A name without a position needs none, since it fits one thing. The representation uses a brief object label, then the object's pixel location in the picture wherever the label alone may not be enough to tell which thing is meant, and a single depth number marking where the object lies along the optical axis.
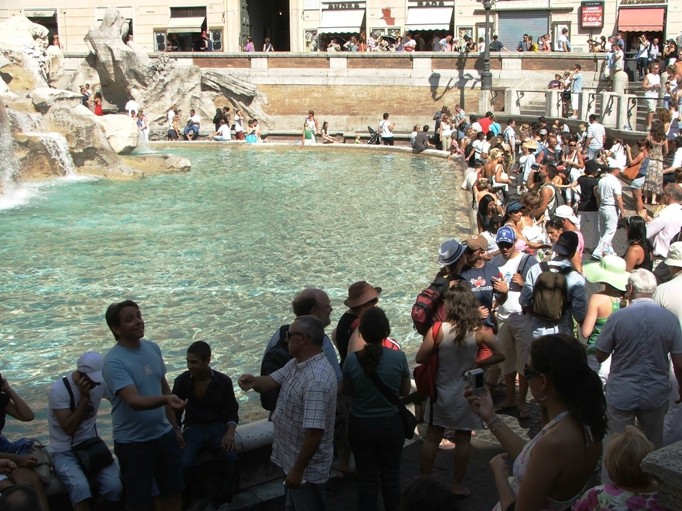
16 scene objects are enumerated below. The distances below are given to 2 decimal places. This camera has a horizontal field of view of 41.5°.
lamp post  29.19
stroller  28.59
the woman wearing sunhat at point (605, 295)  5.79
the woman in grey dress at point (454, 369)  5.14
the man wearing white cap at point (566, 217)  8.51
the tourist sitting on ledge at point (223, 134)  27.88
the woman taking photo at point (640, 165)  12.98
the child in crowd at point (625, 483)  3.32
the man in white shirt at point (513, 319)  6.45
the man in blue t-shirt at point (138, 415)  4.55
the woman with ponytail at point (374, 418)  4.67
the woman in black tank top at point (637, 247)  7.27
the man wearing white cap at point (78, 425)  4.67
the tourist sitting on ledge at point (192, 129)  28.75
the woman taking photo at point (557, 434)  3.36
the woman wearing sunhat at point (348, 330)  5.48
